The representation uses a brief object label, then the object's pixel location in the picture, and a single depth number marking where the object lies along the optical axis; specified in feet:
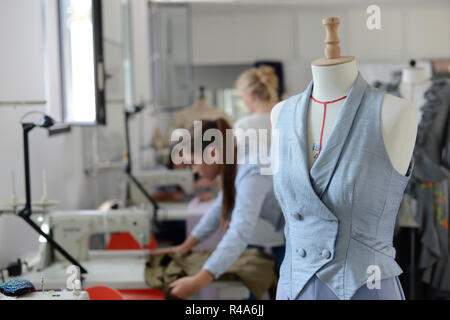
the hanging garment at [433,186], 9.02
